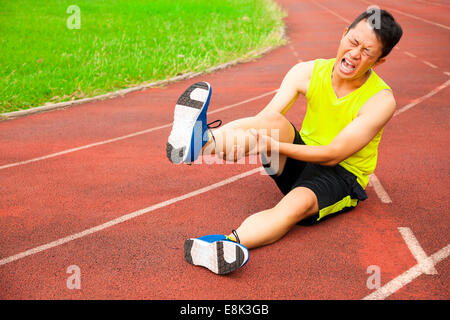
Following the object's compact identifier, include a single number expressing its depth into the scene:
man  3.08
